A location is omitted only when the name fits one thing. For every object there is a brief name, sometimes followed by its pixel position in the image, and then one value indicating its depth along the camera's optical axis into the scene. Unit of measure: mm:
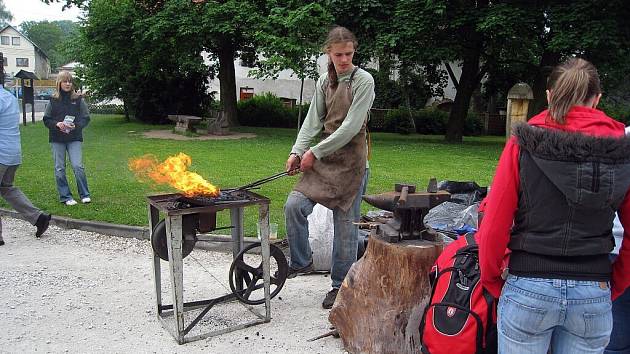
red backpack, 2678
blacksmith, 3967
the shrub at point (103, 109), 33562
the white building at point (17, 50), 86812
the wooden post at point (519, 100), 13131
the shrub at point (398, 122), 25406
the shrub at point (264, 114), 25344
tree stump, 3467
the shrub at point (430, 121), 25875
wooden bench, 18547
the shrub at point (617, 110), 26577
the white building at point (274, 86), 32938
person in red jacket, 2031
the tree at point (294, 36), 15500
